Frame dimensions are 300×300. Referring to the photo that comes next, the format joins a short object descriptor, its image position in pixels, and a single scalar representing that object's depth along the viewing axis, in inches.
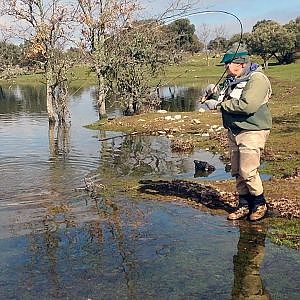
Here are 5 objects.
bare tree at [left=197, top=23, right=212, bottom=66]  3974.9
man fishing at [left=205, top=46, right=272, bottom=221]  282.0
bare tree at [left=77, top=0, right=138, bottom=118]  1080.2
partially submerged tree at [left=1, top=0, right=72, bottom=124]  1093.8
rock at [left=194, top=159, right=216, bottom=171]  517.7
